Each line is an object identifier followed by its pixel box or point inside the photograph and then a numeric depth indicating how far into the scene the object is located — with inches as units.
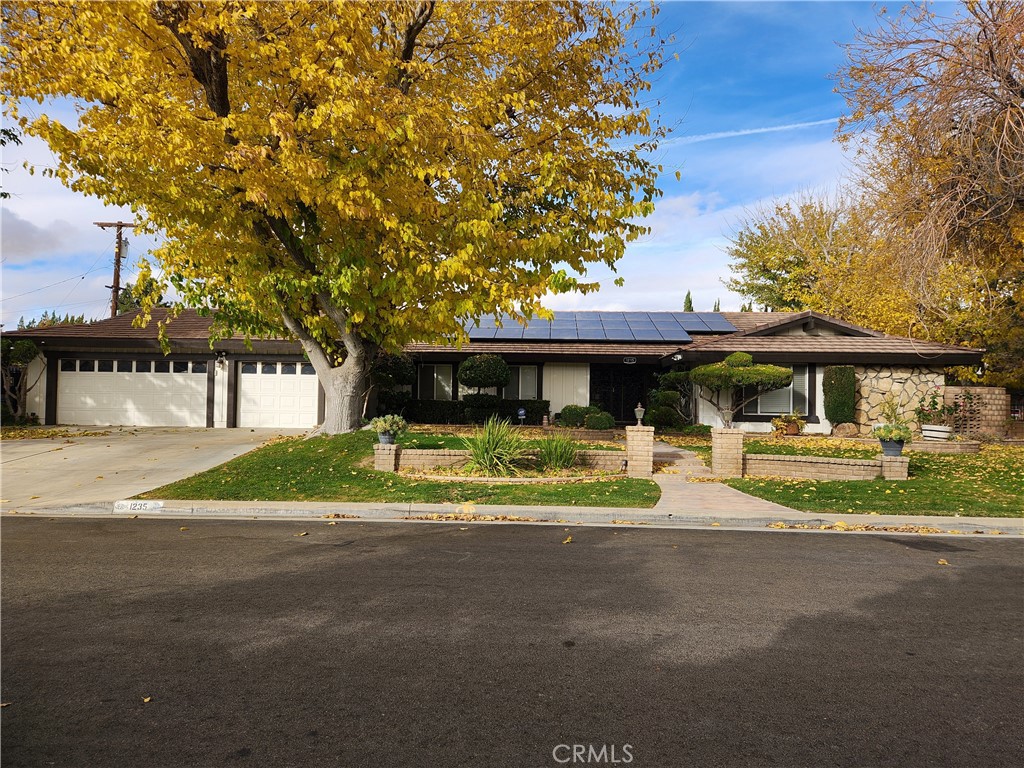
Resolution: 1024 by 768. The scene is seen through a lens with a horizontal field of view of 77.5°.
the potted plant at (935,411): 782.5
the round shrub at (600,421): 748.6
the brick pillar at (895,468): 480.4
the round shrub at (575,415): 801.6
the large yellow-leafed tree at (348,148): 426.3
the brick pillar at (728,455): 508.1
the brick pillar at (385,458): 486.0
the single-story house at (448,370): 820.0
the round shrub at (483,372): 803.4
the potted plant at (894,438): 490.9
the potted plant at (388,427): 497.4
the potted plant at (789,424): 789.2
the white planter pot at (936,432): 674.8
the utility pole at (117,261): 1368.1
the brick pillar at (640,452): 499.5
